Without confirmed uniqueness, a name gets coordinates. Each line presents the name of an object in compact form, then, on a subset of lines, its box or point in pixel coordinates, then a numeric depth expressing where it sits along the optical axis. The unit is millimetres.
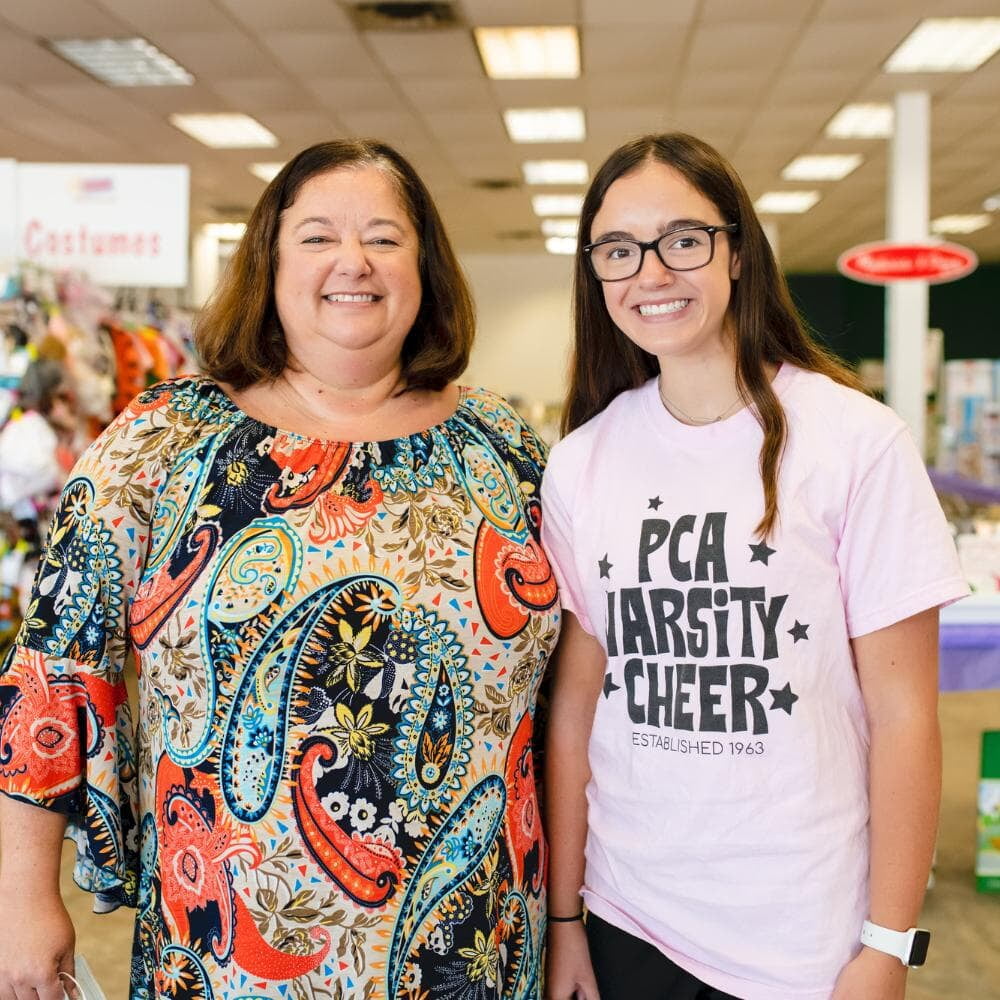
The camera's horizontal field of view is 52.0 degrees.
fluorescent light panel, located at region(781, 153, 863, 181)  8414
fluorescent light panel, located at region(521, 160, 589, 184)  8595
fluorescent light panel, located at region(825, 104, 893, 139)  6992
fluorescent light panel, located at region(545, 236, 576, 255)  12281
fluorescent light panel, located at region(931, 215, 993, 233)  11328
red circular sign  6426
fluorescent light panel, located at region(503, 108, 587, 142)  7074
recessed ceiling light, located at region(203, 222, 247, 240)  10648
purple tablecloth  2889
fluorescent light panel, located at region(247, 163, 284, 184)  8570
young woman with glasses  1176
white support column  6699
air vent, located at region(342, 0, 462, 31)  5074
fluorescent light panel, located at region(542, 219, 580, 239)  11328
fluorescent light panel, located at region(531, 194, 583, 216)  10023
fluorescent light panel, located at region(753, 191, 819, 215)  9914
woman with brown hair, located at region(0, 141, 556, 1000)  1210
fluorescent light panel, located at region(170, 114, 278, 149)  7179
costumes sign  3402
